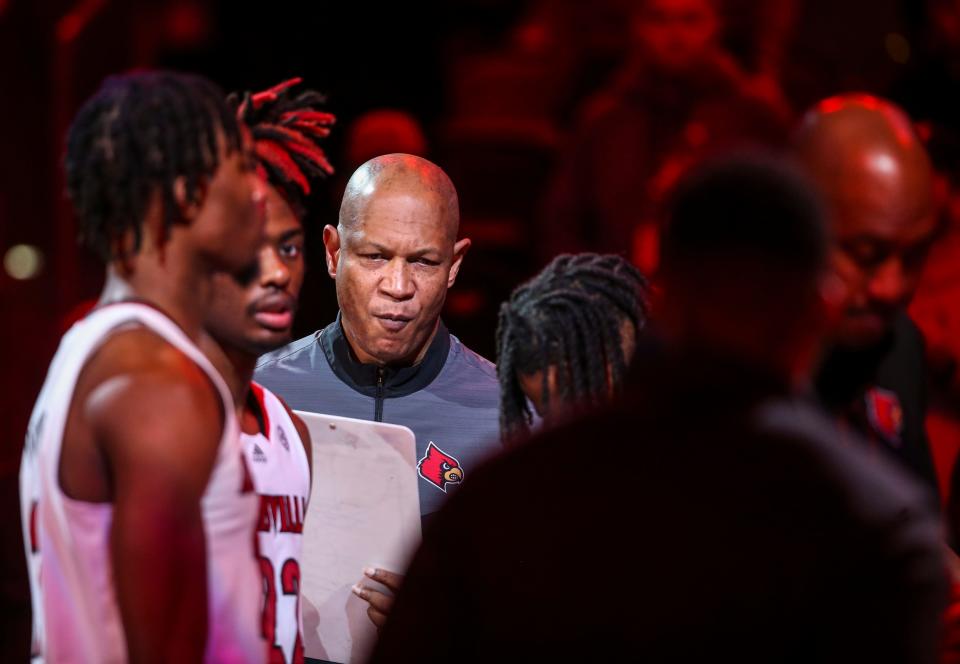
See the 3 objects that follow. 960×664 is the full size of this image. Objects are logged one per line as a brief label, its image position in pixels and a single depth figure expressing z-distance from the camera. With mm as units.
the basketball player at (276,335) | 4930
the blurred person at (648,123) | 11891
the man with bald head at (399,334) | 7090
